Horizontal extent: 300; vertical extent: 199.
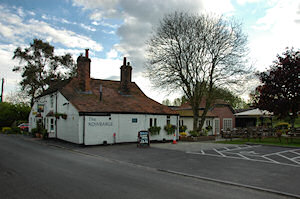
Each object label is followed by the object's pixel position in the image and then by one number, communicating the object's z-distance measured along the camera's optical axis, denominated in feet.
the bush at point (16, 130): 118.45
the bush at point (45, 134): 81.92
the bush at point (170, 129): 81.25
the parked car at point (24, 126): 120.75
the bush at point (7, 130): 116.67
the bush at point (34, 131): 92.31
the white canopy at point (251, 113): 87.35
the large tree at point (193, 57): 81.71
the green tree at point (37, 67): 134.41
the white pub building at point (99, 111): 65.19
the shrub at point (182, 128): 99.66
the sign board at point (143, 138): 63.26
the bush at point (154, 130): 76.64
